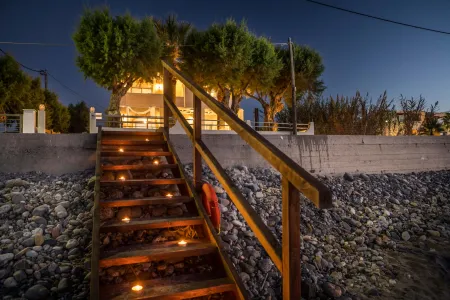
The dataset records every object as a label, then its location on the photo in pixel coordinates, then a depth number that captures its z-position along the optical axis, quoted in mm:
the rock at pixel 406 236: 5898
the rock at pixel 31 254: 3064
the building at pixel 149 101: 23484
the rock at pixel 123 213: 3085
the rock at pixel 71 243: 3219
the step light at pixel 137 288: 2095
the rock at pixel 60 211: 3804
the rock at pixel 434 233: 6181
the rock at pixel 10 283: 2681
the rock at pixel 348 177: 8250
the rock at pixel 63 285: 2623
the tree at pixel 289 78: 22531
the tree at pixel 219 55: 18953
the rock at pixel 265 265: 3829
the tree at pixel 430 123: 13547
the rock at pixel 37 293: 2529
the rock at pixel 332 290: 3814
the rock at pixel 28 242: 3251
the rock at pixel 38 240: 3264
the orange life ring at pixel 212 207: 3045
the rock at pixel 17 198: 4091
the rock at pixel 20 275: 2762
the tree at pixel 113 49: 15664
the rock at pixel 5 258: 2967
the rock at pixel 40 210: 3834
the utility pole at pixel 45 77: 33116
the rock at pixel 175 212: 3165
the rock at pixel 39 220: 3646
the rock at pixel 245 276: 3602
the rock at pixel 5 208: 3844
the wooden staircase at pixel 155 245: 2135
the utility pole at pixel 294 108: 17000
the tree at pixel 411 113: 13344
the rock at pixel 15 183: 4574
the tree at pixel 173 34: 20391
